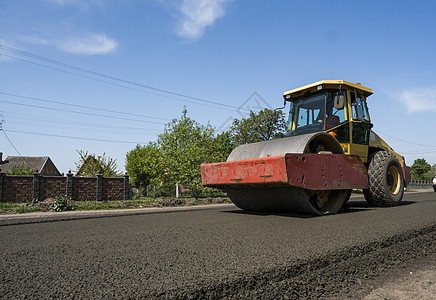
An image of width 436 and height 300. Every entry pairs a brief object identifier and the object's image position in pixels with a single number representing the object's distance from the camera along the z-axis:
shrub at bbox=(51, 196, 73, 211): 10.36
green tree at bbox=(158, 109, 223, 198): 17.78
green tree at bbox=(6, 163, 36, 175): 26.96
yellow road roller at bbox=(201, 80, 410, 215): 4.66
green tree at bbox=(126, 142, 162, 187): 31.24
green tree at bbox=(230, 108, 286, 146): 31.38
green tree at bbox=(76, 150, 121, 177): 25.18
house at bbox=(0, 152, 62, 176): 40.75
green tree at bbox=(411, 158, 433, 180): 65.25
